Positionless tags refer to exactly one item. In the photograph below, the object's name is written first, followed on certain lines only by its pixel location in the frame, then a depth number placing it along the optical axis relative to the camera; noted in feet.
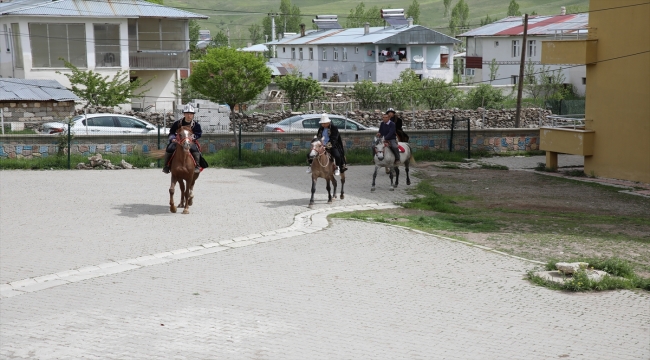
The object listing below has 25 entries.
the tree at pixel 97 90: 133.28
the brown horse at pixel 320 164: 59.93
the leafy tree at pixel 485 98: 171.12
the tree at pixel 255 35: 484.74
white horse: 69.05
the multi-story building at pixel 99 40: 149.69
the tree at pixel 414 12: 489.26
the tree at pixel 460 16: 494.18
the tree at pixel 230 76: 119.03
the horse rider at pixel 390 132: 69.41
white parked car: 97.81
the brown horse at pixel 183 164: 55.01
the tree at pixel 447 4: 615.16
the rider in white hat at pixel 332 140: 61.31
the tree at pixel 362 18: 424.58
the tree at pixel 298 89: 164.96
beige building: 79.77
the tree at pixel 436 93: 168.66
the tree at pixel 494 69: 225.97
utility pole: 133.28
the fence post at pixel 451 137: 100.35
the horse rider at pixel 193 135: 55.83
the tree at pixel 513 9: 497.79
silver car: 109.19
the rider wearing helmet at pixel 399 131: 73.51
